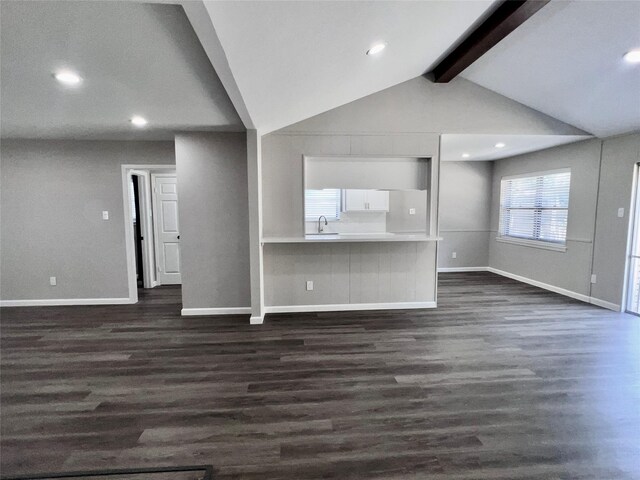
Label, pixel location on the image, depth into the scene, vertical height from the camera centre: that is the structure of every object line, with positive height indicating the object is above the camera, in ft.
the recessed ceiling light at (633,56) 8.81 +4.66
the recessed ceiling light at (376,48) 8.21 +4.56
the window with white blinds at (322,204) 18.83 +0.55
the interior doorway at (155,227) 17.66 -0.87
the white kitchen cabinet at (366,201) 18.08 +0.72
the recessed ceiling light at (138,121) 10.58 +3.34
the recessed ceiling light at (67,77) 7.56 +3.49
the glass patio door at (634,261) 12.82 -2.08
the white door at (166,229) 18.30 -0.99
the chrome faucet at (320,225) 18.49 -0.78
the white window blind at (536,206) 16.39 +0.37
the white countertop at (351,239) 12.36 -1.08
